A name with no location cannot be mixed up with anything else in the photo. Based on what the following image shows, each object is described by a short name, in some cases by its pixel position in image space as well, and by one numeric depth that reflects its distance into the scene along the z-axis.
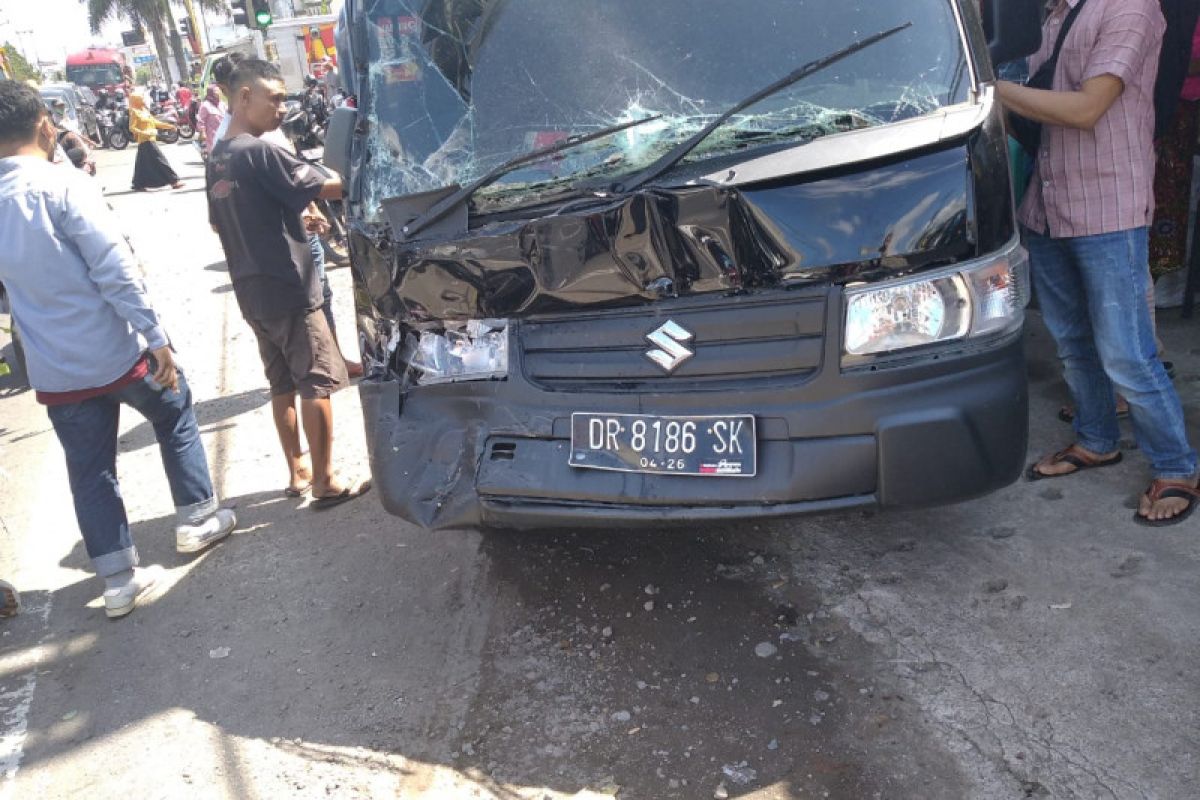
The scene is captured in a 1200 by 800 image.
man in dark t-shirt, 3.86
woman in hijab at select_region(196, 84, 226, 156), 12.20
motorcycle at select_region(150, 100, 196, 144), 27.47
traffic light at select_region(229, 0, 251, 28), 17.72
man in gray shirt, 3.36
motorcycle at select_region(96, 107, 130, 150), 27.86
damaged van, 2.61
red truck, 42.25
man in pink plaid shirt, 3.07
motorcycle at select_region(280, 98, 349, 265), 8.59
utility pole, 33.88
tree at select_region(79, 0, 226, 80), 52.56
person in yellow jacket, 14.90
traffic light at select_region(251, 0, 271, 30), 17.02
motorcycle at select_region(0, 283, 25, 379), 5.46
